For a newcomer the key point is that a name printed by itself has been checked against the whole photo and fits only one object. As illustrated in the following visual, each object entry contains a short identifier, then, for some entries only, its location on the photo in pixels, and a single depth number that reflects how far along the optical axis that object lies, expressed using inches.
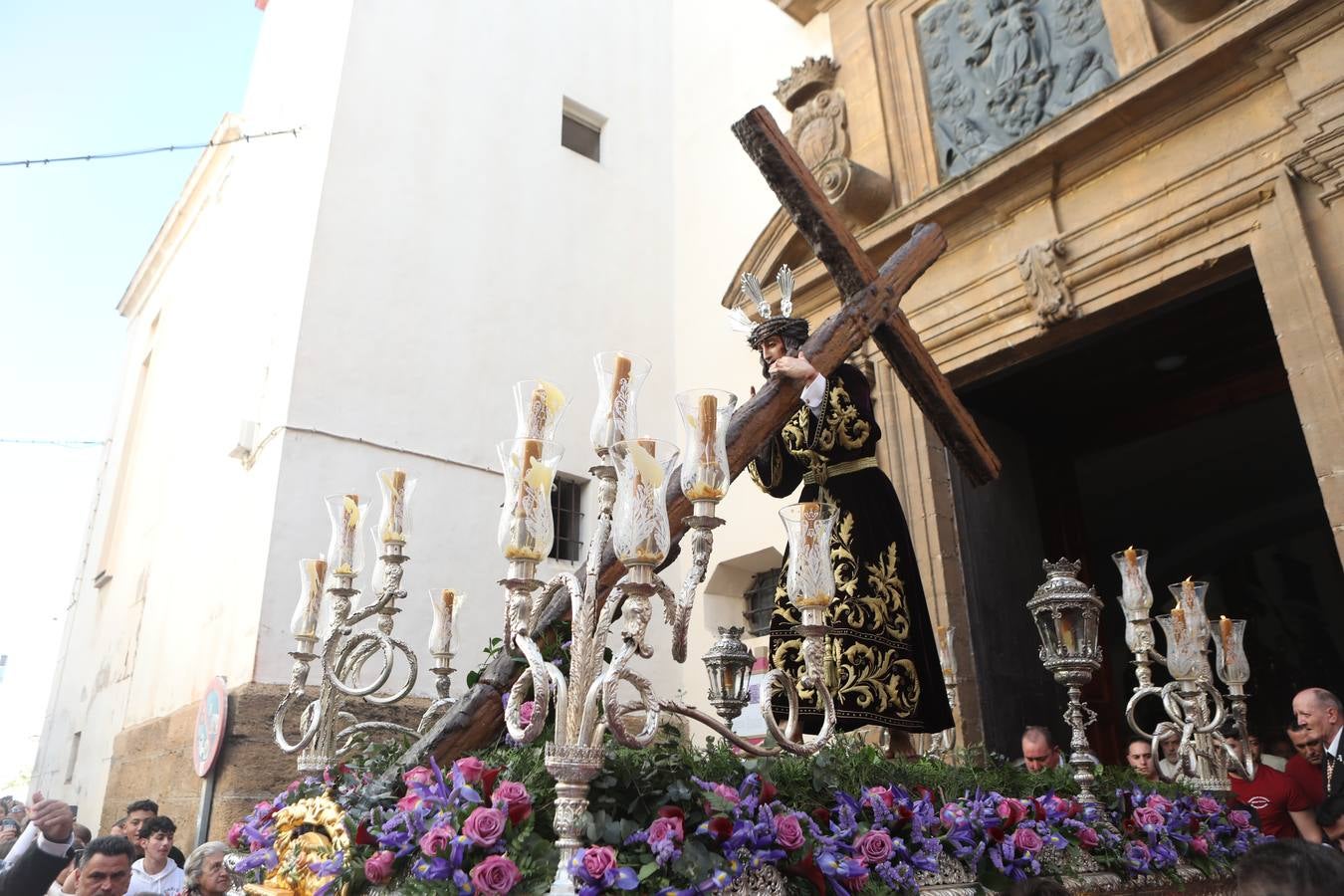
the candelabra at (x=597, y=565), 66.4
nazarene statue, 117.6
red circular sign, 219.8
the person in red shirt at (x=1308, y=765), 136.3
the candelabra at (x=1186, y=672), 127.1
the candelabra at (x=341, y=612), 111.0
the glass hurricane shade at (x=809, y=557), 86.2
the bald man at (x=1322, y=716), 140.0
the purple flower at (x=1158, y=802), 111.7
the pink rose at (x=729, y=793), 71.4
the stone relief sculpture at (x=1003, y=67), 228.4
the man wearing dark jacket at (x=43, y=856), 115.0
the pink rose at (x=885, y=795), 84.6
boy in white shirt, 175.3
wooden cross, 88.2
